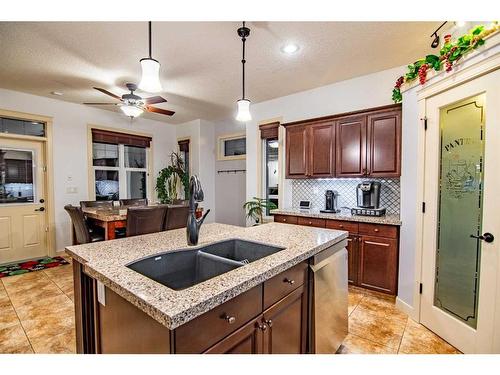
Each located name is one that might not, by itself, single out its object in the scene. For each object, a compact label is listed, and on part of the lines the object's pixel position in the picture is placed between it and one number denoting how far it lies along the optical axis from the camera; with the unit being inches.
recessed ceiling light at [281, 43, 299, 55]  105.6
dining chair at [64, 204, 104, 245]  126.9
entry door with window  158.4
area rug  143.3
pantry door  68.4
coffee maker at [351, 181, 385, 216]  124.6
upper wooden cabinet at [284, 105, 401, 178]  116.6
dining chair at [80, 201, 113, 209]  167.6
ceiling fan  132.2
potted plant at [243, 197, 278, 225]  175.8
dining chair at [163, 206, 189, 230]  133.4
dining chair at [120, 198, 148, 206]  186.4
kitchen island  34.8
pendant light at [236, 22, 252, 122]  94.2
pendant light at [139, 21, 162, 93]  70.4
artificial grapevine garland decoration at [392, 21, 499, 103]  68.4
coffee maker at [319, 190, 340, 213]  140.5
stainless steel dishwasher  61.8
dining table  126.9
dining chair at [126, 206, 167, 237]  120.9
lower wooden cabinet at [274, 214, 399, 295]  108.7
